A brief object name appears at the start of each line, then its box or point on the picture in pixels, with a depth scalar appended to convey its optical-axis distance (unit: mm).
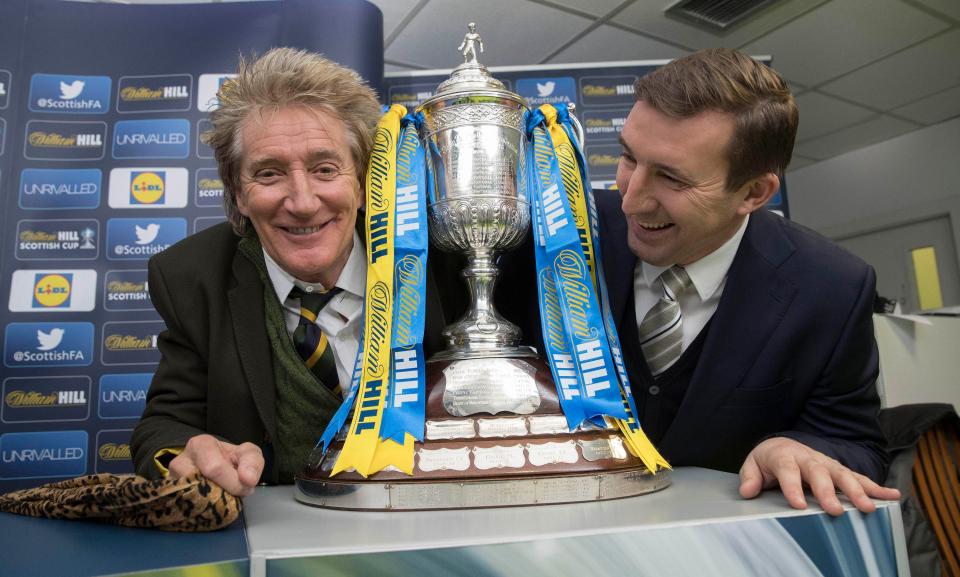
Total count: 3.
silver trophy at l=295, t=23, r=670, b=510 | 616
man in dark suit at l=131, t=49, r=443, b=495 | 872
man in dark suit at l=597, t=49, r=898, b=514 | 964
